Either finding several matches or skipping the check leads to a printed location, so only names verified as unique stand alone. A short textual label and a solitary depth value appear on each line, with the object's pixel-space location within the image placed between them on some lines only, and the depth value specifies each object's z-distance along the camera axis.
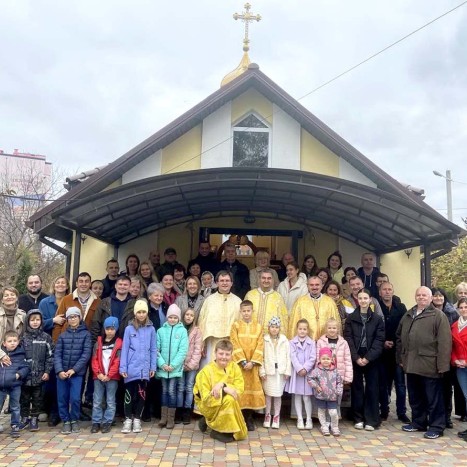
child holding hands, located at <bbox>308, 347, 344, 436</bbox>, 6.54
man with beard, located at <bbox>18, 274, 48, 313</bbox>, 7.33
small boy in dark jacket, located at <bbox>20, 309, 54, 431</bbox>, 6.46
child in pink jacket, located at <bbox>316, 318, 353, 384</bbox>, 6.69
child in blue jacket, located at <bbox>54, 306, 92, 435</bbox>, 6.49
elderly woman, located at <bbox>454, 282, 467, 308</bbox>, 7.21
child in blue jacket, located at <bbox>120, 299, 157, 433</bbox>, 6.50
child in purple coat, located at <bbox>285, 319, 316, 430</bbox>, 6.79
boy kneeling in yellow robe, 6.14
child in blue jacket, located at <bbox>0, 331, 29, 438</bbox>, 6.25
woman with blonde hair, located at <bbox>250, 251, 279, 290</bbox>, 8.38
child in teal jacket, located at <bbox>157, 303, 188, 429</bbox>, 6.65
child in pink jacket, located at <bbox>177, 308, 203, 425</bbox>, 6.77
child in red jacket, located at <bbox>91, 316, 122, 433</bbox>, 6.49
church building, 9.91
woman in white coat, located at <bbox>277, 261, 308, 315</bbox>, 7.79
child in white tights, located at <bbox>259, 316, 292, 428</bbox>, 6.78
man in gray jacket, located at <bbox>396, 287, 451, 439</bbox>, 6.58
